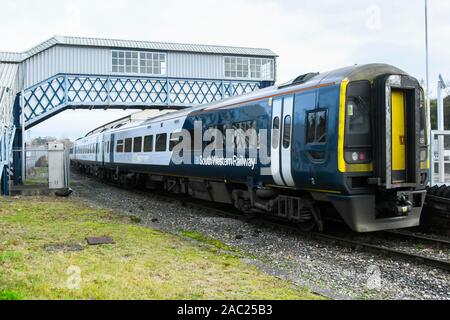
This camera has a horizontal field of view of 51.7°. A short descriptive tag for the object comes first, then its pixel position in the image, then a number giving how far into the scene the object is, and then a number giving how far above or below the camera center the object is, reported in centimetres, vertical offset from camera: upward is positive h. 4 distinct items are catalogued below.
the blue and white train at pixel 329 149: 781 +12
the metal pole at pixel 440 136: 1320 +51
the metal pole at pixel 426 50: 1696 +386
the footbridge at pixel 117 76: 2422 +479
